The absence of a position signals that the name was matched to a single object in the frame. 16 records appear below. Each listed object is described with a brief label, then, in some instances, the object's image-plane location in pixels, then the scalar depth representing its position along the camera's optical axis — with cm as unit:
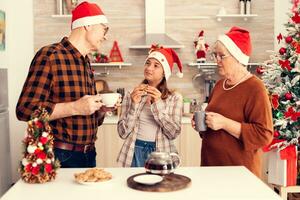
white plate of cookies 194
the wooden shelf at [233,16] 503
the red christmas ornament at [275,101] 373
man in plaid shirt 230
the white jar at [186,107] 498
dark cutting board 187
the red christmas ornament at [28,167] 198
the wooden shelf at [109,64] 495
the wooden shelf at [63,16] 498
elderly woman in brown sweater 238
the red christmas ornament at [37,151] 198
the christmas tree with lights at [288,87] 373
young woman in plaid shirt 284
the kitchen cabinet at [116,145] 464
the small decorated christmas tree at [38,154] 198
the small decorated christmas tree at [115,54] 502
